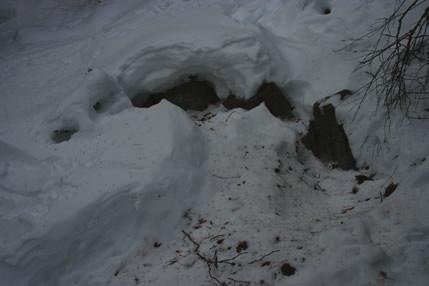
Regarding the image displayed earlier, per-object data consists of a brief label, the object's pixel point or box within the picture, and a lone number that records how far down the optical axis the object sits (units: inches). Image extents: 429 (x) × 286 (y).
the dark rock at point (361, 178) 132.1
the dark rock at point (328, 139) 147.8
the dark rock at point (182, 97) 180.1
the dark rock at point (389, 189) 113.2
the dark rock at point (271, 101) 170.8
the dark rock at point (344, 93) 157.4
